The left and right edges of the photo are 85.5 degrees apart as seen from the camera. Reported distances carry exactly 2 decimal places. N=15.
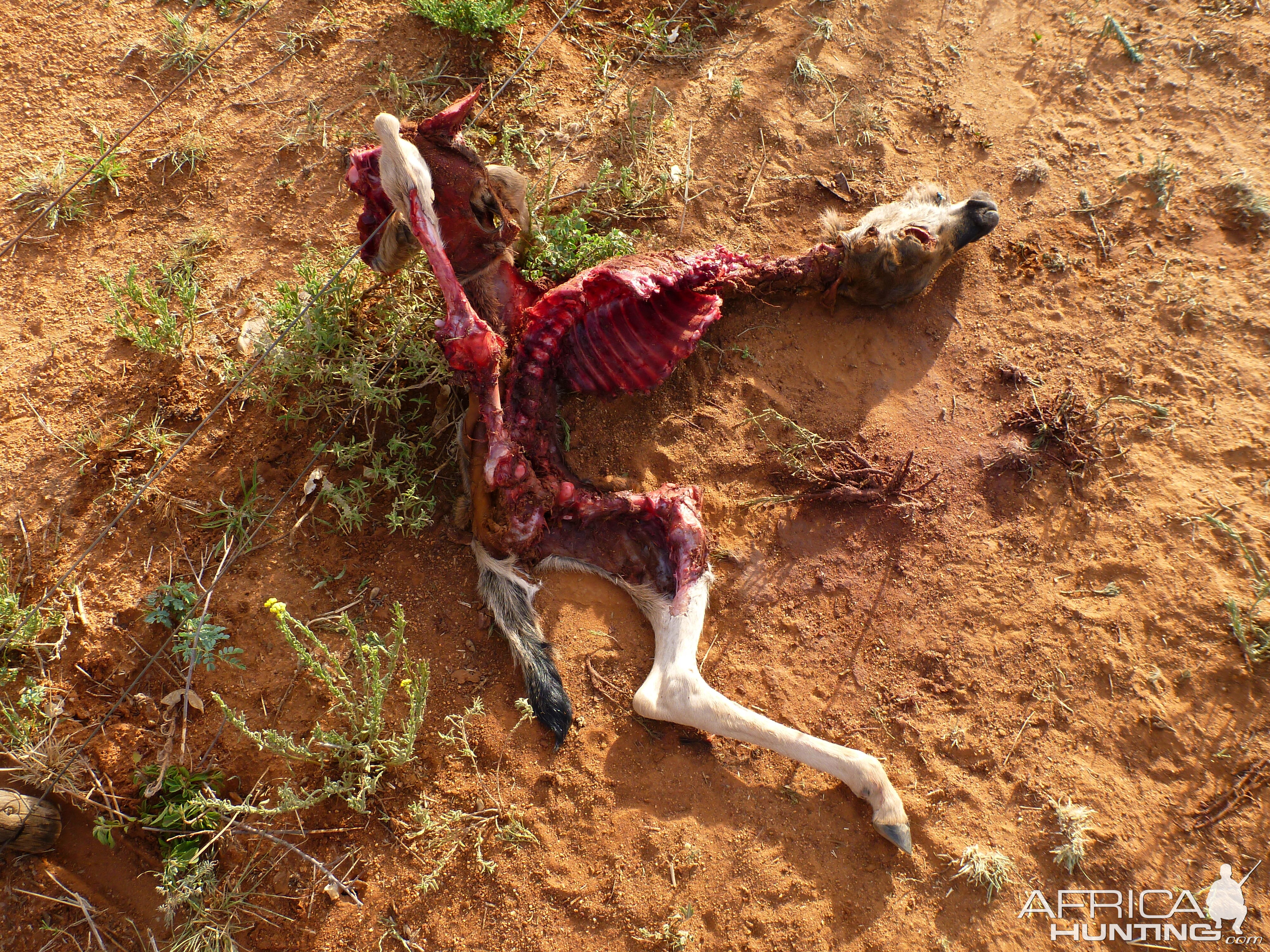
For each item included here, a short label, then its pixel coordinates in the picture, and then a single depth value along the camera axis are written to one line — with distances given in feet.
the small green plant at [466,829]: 8.87
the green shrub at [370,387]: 10.36
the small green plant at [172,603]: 9.77
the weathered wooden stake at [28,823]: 8.28
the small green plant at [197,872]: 8.22
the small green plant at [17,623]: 9.21
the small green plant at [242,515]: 10.21
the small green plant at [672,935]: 8.64
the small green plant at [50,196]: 11.80
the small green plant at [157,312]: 10.82
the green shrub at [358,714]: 8.19
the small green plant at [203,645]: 9.43
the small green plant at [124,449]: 10.52
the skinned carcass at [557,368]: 9.23
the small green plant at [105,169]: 12.02
